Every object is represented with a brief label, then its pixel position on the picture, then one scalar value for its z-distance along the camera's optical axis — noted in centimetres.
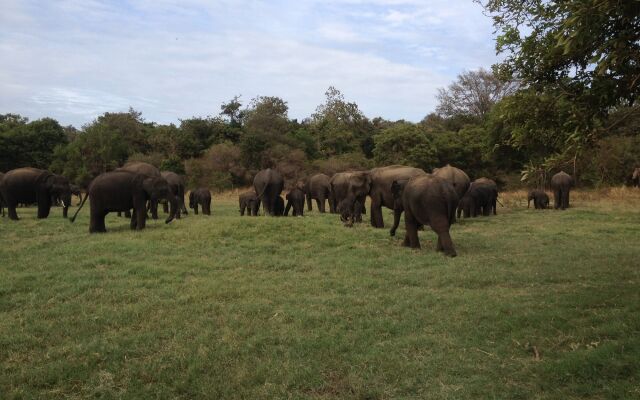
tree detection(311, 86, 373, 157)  5244
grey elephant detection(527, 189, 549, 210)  2647
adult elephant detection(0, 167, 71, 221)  1939
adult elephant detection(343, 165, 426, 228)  1769
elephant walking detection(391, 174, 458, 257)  1215
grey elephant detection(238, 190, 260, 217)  2155
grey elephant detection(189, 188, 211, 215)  2381
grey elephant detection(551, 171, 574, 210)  2584
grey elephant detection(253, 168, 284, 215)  2078
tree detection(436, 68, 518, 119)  5394
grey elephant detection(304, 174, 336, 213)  2661
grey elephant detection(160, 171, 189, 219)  2212
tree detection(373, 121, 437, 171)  4150
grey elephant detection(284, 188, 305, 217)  2233
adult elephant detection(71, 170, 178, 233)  1472
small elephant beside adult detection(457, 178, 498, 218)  2275
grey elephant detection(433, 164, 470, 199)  1975
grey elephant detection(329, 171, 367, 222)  1831
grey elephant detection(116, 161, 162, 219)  1599
